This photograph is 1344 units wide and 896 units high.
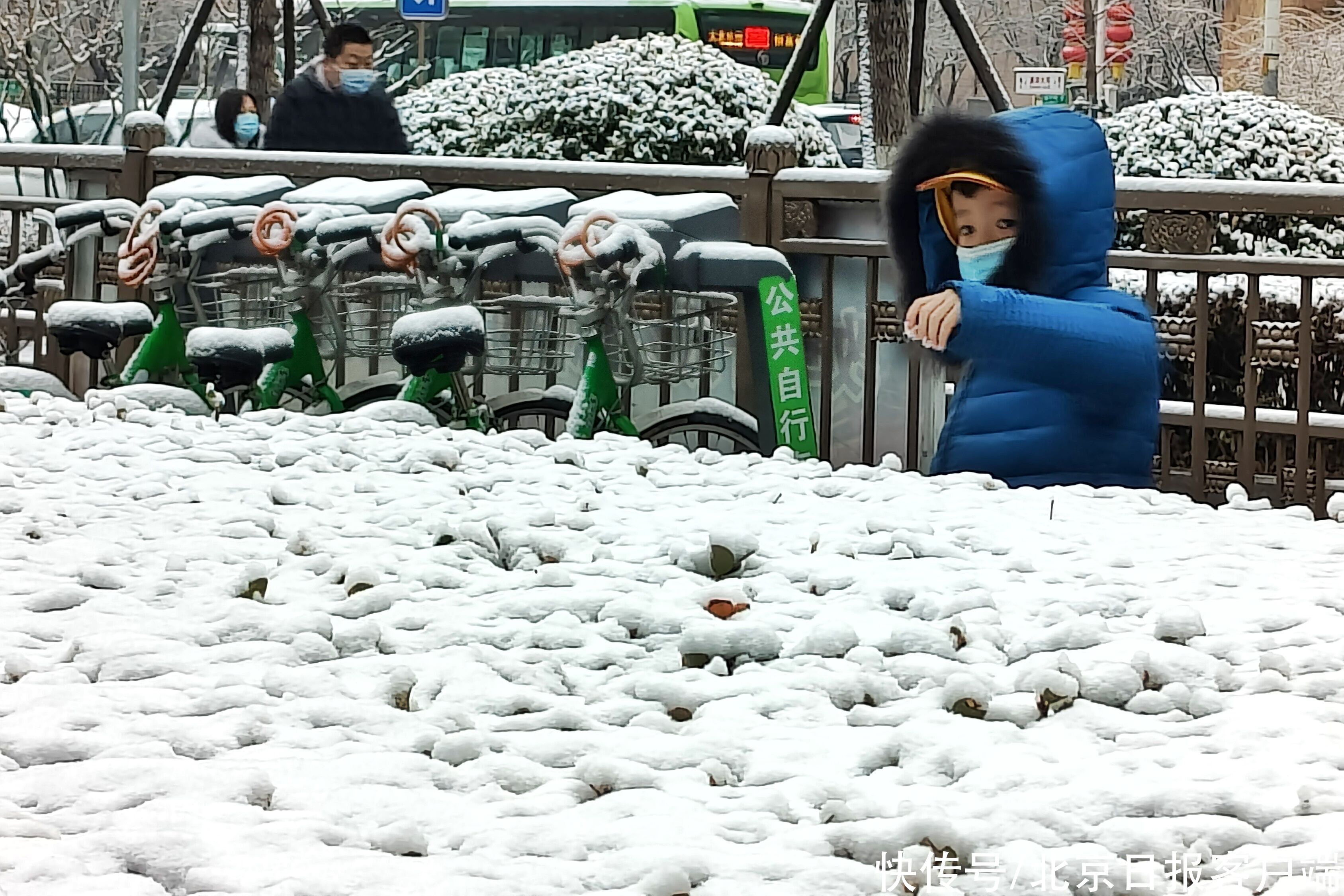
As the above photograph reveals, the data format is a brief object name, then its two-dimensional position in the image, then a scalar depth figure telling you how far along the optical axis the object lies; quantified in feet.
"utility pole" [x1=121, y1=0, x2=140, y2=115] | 58.90
